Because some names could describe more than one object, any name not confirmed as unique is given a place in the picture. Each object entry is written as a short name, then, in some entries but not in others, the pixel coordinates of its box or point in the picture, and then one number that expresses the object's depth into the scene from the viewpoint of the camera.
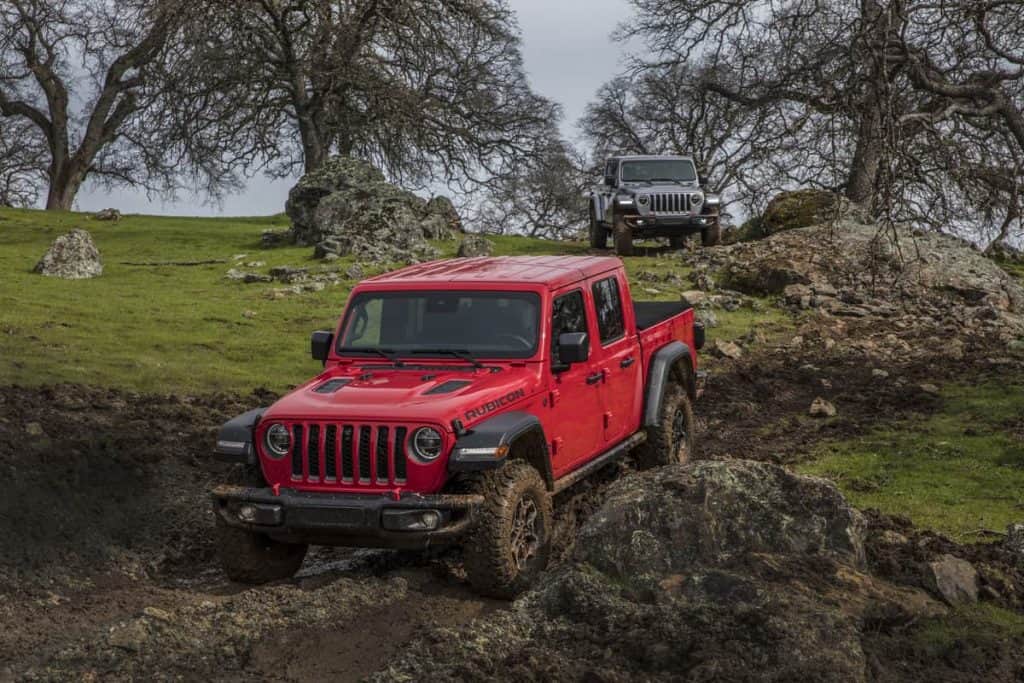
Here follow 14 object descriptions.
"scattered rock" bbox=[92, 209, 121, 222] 36.19
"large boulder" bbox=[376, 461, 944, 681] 6.70
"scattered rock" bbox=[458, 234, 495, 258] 27.11
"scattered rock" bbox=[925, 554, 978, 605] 7.78
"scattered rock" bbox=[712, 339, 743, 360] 19.42
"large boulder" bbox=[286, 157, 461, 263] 26.62
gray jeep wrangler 28.53
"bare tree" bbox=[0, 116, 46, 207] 45.25
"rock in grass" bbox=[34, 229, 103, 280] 23.97
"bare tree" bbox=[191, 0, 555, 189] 32.06
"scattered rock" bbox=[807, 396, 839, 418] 15.53
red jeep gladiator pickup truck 8.01
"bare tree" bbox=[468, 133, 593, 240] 38.06
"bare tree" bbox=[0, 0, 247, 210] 33.03
